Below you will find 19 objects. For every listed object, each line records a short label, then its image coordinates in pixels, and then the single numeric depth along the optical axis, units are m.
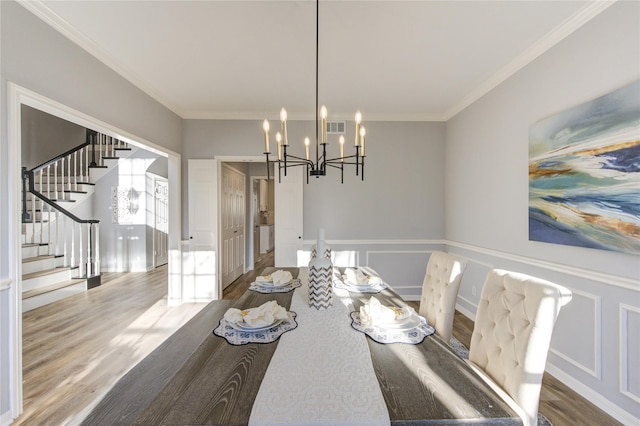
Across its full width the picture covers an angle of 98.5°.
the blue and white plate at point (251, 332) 1.21
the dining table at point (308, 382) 0.76
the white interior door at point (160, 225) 6.29
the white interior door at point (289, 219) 4.01
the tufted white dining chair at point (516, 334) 1.05
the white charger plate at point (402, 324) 1.29
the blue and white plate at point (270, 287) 1.98
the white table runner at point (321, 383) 0.76
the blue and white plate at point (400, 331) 1.20
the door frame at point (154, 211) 6.18
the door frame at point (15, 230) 1.75
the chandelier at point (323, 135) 1.58
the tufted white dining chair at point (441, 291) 1.66
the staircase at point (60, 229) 4.11
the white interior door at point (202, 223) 3.94
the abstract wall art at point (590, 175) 1.68
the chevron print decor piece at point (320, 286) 1.55
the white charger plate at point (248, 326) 1.28
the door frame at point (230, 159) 4.02
